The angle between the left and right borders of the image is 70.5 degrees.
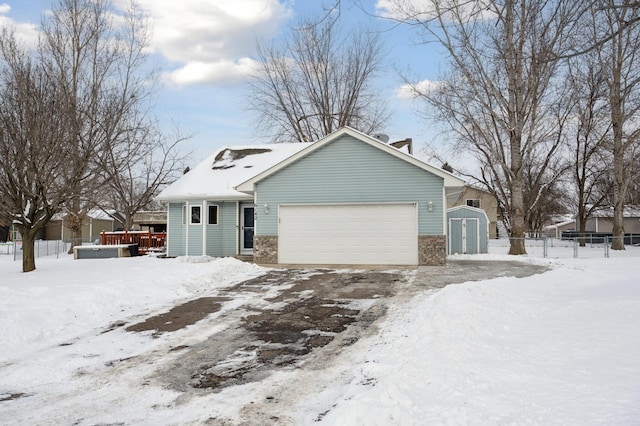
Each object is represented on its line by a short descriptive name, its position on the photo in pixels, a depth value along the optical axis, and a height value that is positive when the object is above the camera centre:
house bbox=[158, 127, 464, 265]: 15.38 +0.76
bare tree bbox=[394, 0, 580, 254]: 20.73 +5.87
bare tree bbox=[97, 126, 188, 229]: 20.78 +2.72
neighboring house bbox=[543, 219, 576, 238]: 68.64 -0.07
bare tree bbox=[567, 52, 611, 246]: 24.33 +5.77
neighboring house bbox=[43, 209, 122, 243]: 45.53 +0.15
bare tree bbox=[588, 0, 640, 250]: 21.36 +5.13
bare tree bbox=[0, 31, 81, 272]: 11.73 +2.14
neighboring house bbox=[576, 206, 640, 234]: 46.88 +0.55
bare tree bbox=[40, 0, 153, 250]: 13.45 +4.36
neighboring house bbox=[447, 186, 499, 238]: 44.97 +2.41
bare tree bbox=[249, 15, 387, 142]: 33.97 +9.96
